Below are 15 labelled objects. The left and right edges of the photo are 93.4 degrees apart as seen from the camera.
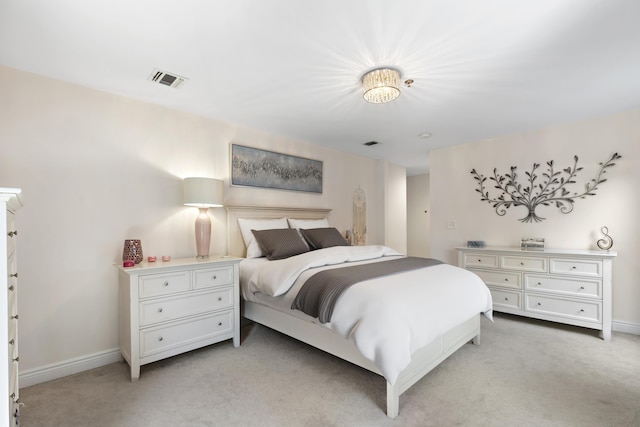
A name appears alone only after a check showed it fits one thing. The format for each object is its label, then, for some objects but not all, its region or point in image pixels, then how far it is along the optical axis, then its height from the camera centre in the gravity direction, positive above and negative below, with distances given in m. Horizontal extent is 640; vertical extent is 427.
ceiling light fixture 2.18 +0.95
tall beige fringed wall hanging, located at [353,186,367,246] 4.84 -0.06
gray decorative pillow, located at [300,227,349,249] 3.46 -0.28
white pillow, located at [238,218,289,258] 3.20 -0.15
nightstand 2.18 -0.73
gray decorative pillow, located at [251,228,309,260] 3.06 -0.30
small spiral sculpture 3.14 -0.31
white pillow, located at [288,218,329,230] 3.70 -0.12
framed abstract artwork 3.41 +0.55
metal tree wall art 3.33 +0.29
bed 1.80 -0.92
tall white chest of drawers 0.95 -0.33
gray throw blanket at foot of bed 1.93 -0.49
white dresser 2.87 -0.74
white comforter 1.67 -0.59
